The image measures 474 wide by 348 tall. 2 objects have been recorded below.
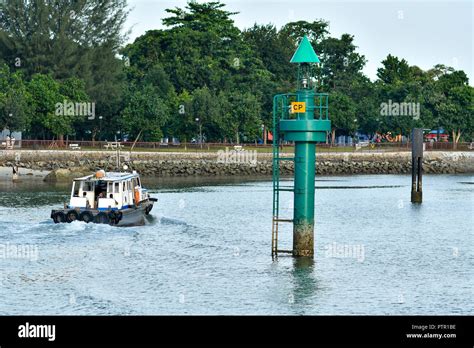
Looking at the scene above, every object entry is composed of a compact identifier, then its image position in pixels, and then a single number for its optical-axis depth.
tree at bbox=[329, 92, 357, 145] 160.25
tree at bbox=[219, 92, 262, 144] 143.00
